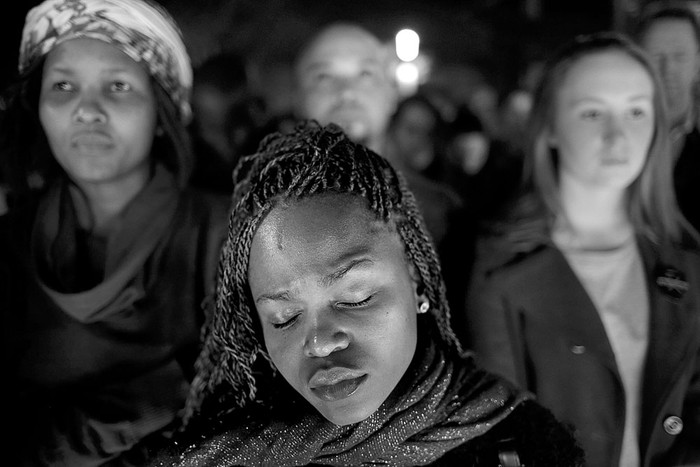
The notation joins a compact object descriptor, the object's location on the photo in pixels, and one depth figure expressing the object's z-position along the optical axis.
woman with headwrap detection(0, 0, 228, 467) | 1.04
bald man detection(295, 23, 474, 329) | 1.19
